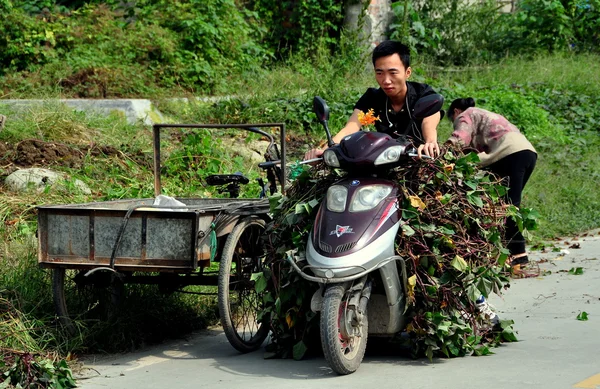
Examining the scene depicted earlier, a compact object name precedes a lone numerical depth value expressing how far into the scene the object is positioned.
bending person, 9.29
